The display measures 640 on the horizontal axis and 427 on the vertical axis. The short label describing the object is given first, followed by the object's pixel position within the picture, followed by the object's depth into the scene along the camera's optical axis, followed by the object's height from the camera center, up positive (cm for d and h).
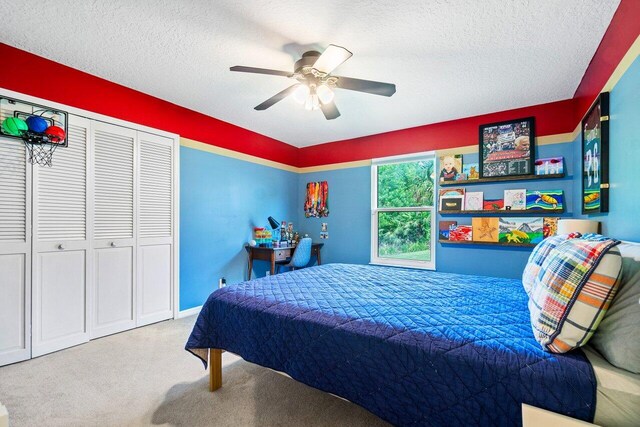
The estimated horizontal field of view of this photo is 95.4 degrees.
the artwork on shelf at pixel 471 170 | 349 +56
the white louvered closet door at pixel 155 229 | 301 -15
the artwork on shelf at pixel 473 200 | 346 +19
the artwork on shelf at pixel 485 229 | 337 -15
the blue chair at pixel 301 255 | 407 -56
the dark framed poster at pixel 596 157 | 192 +44
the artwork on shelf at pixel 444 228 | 365 -15
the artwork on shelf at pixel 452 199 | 358 +21
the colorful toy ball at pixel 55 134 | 233 +66
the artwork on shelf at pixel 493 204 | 335 +14
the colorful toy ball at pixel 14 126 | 219 +67
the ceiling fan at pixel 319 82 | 196 +102
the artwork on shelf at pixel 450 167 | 361 +62
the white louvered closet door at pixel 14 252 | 220 -29
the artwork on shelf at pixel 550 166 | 305 +54
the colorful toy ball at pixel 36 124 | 225 +70
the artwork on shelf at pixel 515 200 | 322 +18
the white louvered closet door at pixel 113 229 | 270 -14
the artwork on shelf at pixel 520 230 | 315 -15
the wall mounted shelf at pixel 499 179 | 308 +42
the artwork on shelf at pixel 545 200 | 304 +18
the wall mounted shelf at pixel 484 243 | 318 -32
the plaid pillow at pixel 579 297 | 100 -29
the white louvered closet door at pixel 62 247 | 236 -27
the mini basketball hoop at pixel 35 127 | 222 +68
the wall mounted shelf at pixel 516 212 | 308 +4
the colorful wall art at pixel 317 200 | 472 +25
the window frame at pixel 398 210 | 382 +8
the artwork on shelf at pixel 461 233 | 352 -21
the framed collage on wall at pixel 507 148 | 320 +77
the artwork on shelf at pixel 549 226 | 307 -10
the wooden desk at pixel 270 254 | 393 -54
